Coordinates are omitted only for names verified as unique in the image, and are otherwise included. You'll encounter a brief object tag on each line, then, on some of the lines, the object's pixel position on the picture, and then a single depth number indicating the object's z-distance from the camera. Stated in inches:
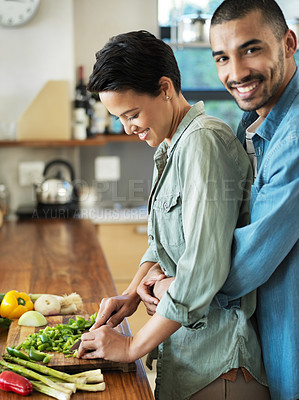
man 43.3
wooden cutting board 47.2
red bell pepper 44.2
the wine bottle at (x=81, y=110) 142.6
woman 44.0
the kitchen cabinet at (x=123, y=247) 138.4
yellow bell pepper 61.7
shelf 138.9
